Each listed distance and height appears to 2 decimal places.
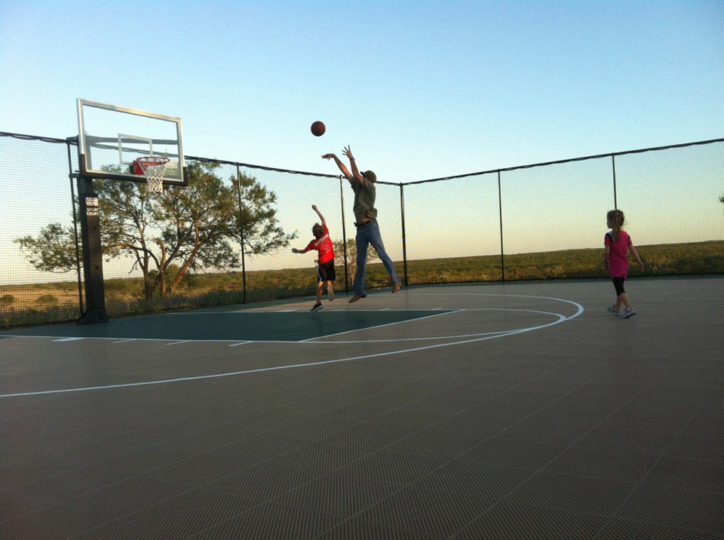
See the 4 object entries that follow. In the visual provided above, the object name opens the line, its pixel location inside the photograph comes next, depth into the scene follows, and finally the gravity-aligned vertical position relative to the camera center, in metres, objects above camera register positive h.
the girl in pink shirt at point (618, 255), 6.93 -0.10
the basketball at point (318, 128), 8.05 +1.88
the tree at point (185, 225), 12.63 +1.07
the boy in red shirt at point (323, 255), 9.72 +0.13
